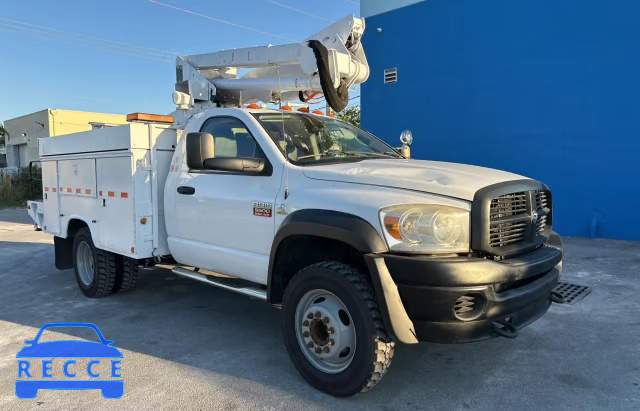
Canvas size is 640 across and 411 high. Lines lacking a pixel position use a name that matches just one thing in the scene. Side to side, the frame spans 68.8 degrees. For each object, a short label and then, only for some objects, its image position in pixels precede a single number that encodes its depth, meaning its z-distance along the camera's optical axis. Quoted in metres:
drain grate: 5.23
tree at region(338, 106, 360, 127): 23.60
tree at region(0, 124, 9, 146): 35.75
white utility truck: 2.79
